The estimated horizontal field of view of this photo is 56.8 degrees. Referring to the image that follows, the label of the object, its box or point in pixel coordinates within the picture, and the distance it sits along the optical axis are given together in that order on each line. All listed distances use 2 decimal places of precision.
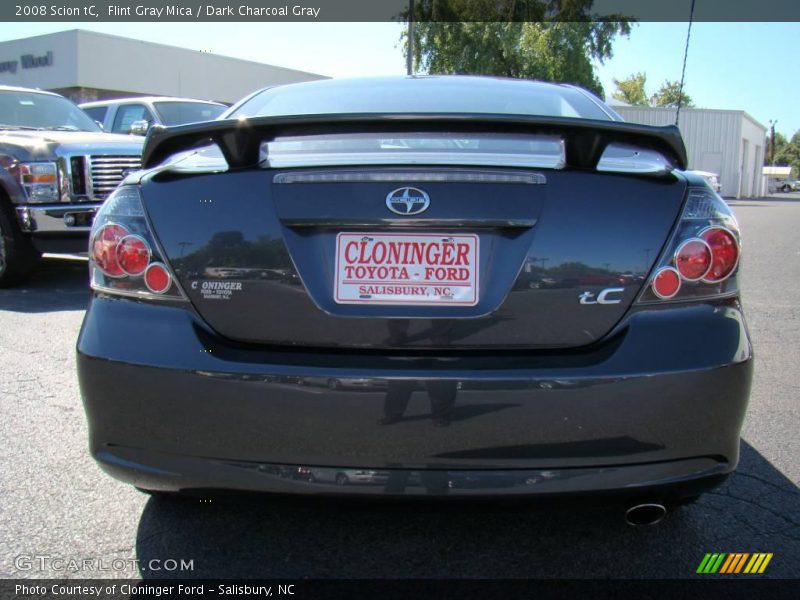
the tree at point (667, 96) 87.75
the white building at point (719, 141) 50.06
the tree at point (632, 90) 86.12
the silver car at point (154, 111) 10.37
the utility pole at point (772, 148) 119.00
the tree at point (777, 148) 120.06
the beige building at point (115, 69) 31.23
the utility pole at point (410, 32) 22.55
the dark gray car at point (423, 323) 1.80
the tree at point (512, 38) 32.00
